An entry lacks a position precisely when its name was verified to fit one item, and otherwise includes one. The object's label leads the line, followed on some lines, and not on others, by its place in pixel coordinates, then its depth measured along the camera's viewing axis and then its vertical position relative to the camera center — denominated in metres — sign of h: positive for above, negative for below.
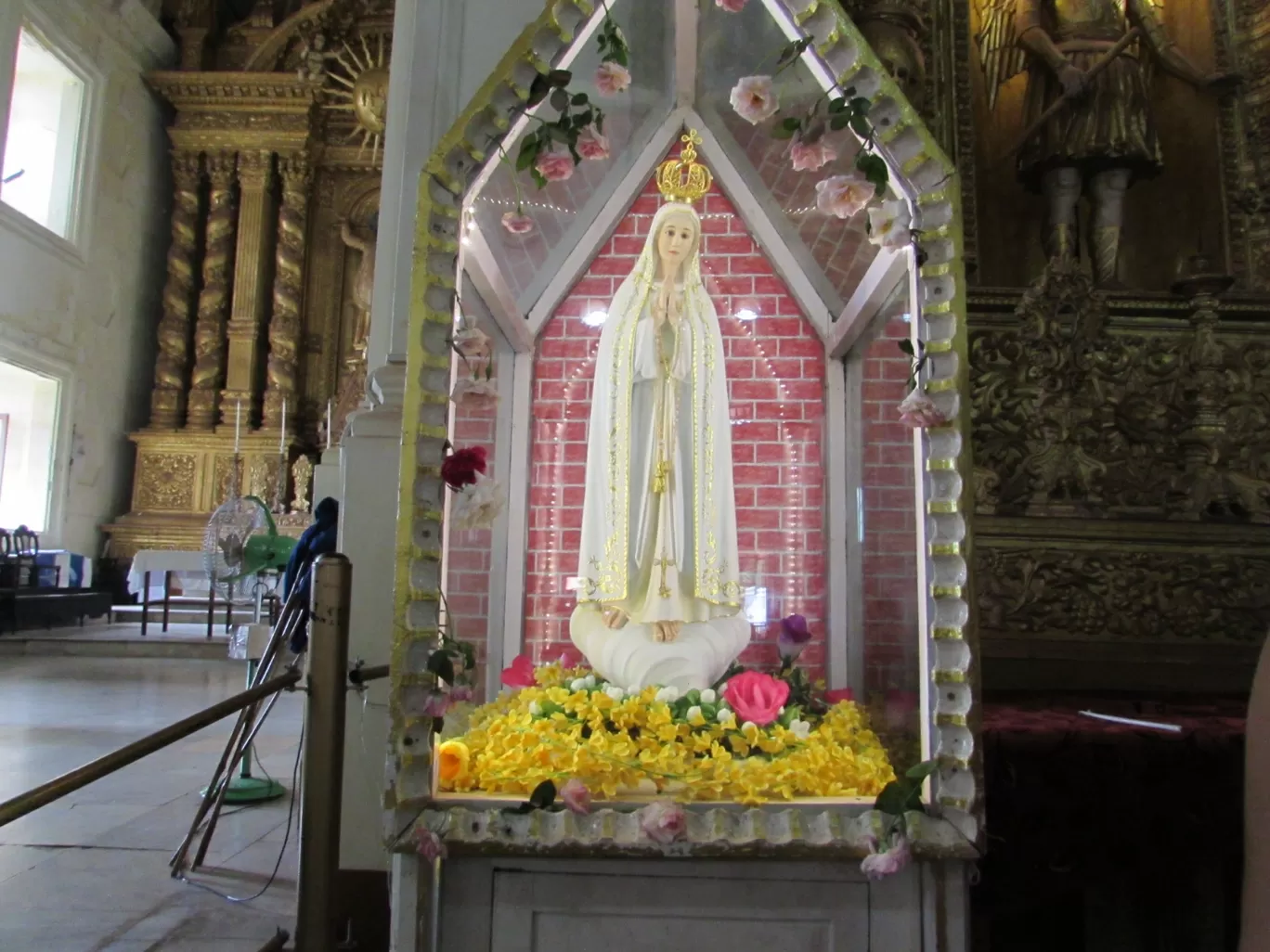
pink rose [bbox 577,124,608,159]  2.17 +1.00
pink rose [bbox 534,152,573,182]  2.02 +0.88
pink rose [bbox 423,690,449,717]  1.77 -0.25
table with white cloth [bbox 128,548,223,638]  8.16 +0.01
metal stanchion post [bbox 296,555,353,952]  1.75 -0.36
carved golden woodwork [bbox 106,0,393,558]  10.32 +3.66
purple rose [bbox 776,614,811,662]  2.62 -0.16
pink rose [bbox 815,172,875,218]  1.98 +0.82
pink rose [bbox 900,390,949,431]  1.74 +0.31
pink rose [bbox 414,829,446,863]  1.69 -0.49
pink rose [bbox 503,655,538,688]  2.44 -0.26
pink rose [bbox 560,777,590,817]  1.75 -0.41
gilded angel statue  3.48 +1.84
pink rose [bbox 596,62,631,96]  2.05 +1.08
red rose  1.82 +0.20
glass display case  1.82 +0.33
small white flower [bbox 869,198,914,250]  1.86 +0.71
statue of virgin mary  2.55 +0.29
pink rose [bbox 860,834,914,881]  1.64 -0.49
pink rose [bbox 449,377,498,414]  1.94 +0.38
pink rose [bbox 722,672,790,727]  2.26 -0.29
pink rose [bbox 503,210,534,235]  2.31 +0.87
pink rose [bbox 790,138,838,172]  2.09 +0.95
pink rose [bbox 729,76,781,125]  2.07 +1.06
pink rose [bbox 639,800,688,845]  1.70 -0.44
